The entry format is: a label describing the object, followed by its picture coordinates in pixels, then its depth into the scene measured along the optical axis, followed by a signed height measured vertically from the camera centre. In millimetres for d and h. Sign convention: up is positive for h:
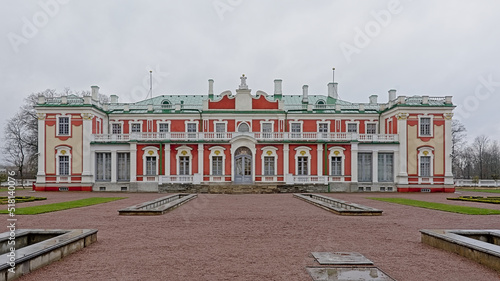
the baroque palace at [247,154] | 35844 -274
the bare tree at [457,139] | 64412 +1844
